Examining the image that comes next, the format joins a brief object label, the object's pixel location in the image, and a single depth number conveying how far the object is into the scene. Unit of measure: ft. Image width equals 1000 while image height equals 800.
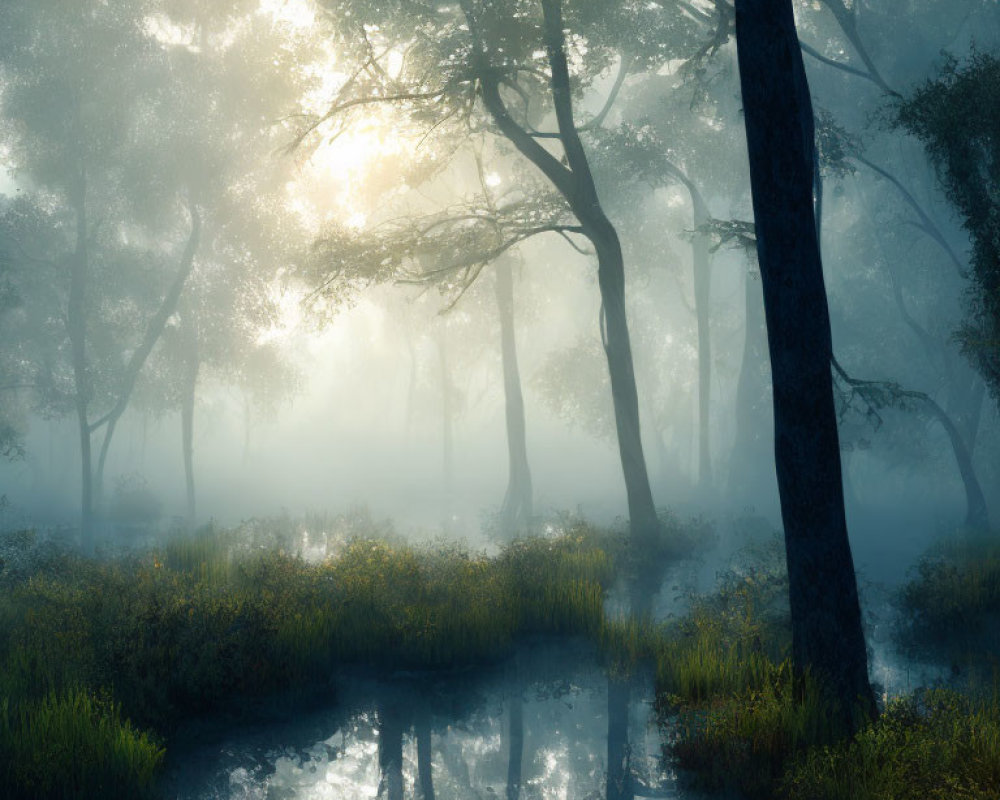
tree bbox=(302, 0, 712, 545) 51.13
